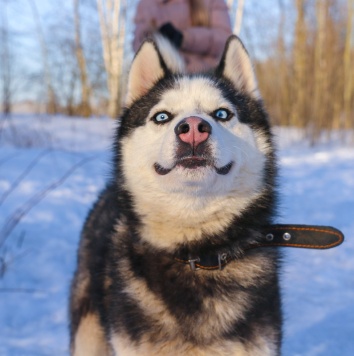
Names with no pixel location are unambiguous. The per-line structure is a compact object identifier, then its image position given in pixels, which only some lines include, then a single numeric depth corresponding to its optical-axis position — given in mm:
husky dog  1632
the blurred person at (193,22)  3661
